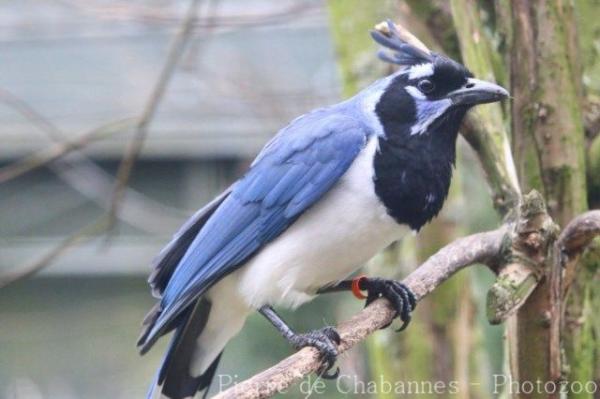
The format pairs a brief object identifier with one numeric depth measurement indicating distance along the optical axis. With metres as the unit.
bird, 7.10
